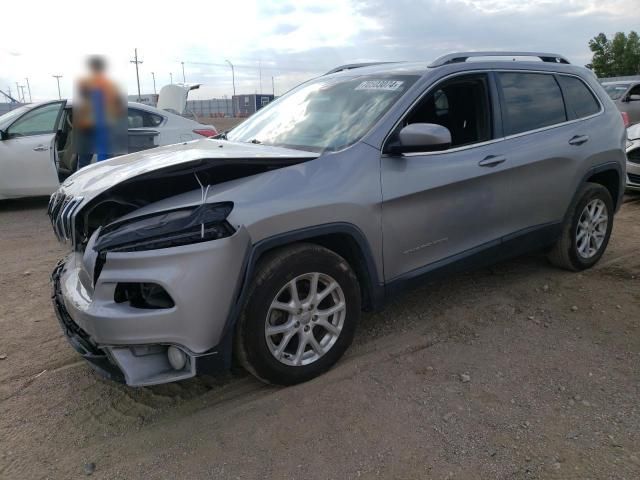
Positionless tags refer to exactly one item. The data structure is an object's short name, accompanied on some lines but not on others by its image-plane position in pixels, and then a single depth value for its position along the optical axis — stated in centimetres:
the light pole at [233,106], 7113
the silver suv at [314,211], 253
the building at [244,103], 6428
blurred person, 583
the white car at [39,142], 733
